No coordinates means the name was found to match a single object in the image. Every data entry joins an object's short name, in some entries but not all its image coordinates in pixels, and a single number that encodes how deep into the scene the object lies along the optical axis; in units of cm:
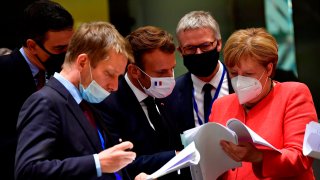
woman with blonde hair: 512
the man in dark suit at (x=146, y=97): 606
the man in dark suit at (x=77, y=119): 448
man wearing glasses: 671
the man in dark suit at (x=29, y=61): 634
